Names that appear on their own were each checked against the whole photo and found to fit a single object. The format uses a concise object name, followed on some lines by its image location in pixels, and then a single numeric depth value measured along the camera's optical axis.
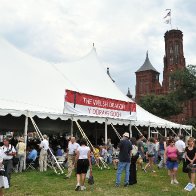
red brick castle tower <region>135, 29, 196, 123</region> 65.25
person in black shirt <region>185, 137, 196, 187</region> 7.70
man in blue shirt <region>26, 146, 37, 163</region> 10.91
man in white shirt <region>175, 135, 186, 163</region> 10.64
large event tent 11.47
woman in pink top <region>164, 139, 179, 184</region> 8.37
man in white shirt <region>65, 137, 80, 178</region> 9.34
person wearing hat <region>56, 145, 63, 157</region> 12.29
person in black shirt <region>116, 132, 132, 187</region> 7.73
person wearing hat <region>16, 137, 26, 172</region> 10.09
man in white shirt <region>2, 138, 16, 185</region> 7.07
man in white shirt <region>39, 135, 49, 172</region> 10.30
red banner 11.95
